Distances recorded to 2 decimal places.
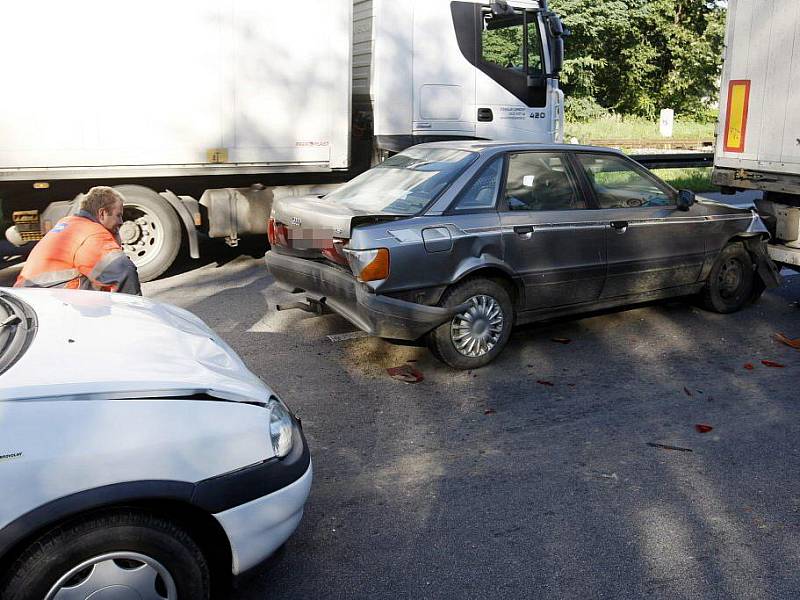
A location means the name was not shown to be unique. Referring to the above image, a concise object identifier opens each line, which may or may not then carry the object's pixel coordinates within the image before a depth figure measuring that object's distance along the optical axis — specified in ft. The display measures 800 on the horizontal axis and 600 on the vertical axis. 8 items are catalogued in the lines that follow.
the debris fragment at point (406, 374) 19.74
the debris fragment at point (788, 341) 22.54
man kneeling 16.24
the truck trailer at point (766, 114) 23.81
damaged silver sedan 19.03
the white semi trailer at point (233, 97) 27.14
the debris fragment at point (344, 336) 22.58
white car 8.47
